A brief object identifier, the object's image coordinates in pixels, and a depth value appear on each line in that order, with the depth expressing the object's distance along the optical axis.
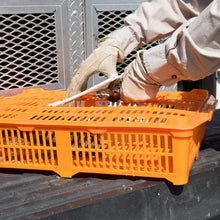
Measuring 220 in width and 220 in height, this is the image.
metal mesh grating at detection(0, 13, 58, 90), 2.11
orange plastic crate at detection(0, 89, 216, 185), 1.21
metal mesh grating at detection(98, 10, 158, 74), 2.30
